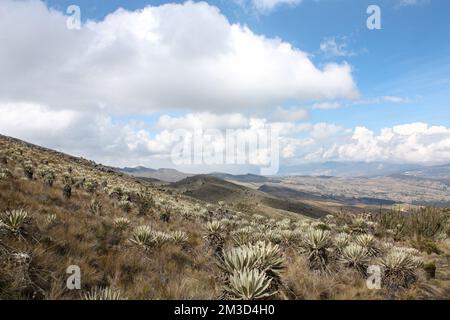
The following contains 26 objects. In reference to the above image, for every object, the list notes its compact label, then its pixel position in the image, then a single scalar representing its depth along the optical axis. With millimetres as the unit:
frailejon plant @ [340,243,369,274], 8914
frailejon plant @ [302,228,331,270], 9062
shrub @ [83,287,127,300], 5137
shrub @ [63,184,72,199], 15969
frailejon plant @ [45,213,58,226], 9289
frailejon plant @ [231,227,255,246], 10456
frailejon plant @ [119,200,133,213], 18031
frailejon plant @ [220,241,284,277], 6598
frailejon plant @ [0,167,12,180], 15564
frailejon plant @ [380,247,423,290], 8258
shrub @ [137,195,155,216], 18605
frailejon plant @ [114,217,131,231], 11660
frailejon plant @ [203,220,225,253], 11800
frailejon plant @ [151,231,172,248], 9719
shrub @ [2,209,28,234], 7768
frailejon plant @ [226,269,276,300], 5746
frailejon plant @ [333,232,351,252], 10828
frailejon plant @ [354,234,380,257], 12070
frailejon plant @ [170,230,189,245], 11133
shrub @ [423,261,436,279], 10357
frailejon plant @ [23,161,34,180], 19820
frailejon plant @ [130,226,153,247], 9445
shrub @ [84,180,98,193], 22664
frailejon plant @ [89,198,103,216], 13935
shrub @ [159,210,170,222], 17750
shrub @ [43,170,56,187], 19131
